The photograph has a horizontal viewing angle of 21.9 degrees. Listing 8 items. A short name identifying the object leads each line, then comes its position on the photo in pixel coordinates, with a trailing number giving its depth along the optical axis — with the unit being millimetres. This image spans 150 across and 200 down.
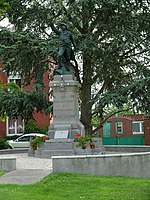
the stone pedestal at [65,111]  17078
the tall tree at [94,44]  19656
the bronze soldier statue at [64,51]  18078
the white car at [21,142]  28194
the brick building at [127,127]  37969
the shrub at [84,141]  16016
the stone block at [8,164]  12330
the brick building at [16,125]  35784
